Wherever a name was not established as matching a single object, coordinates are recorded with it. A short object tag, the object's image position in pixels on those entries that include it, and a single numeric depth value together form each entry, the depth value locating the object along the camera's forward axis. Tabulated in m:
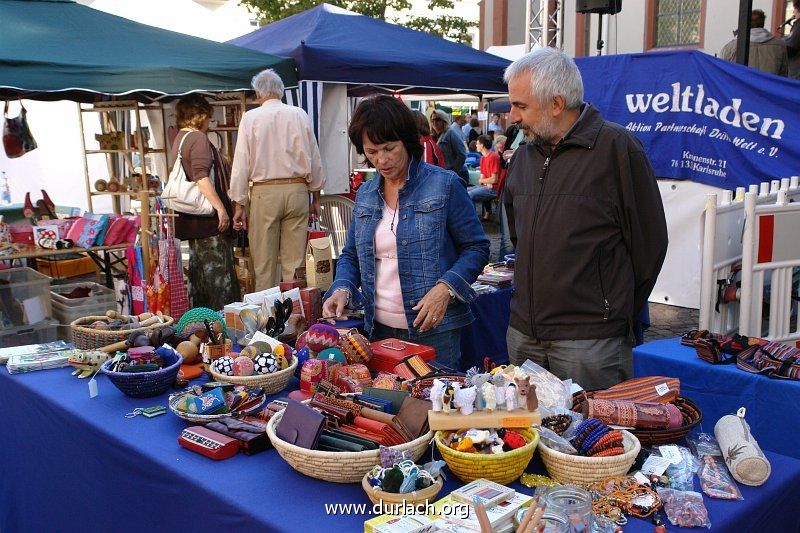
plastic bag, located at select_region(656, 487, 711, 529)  1.41
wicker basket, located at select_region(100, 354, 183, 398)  2.21
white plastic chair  7.01
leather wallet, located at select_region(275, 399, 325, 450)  1.65
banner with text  5.27
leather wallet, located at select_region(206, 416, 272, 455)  1.81
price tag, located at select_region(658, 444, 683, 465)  1.63
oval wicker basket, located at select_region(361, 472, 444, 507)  1.45
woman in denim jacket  2.45
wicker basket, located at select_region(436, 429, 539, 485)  1.53
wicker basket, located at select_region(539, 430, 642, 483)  1.55
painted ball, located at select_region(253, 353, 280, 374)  2.23
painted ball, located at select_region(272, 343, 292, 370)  2.29
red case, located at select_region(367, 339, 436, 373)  2.31
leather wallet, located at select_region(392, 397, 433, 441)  1.68
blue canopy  6.45
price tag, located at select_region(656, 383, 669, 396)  1.89
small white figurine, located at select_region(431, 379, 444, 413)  1.64
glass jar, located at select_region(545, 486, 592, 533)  1.35
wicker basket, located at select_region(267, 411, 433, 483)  1.58
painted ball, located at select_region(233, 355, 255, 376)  2.22
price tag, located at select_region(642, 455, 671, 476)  1.60
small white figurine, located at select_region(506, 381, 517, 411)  1.62
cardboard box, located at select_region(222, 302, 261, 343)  2.71
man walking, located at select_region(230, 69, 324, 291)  5.09
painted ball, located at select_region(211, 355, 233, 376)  2.24
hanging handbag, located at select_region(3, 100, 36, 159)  6.38
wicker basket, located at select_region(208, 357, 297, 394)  2.17
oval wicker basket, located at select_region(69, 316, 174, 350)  2.64
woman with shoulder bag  5.09
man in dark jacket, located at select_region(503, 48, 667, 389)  2.21
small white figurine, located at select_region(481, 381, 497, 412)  1.63
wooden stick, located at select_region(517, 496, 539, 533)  1.29
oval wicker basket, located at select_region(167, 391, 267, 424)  1.98
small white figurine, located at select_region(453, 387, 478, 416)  1.61
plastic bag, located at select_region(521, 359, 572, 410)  1.85
